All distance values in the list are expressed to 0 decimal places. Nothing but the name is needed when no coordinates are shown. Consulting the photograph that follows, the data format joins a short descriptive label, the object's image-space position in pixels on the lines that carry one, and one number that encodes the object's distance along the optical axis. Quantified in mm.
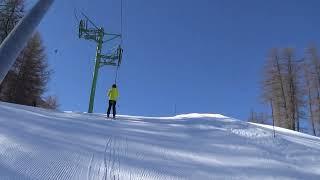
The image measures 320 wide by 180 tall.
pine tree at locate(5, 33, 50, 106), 22996
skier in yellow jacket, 13245
